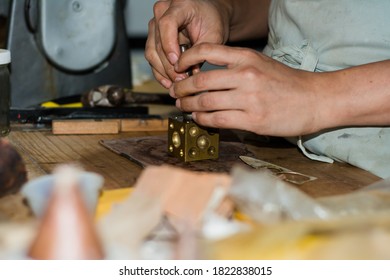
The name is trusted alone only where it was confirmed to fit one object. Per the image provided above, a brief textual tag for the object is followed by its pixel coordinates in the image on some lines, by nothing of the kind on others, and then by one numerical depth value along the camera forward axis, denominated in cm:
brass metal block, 124
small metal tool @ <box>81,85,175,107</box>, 156
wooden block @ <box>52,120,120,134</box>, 142
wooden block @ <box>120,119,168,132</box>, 147
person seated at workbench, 118
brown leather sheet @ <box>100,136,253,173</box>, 124
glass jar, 136
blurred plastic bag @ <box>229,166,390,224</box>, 97
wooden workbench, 118
